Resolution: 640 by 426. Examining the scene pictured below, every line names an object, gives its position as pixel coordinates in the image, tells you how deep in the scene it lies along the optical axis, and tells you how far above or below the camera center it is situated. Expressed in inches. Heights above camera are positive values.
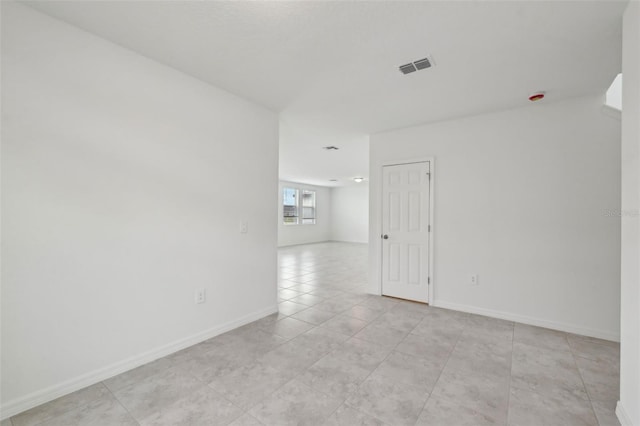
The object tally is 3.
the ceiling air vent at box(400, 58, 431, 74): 90.4 +51.6
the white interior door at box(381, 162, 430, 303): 151.8 -8.7
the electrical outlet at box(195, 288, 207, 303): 104.7 -31.8
